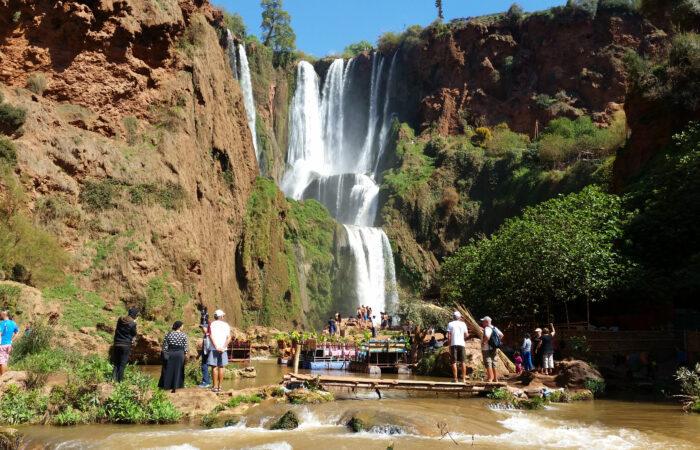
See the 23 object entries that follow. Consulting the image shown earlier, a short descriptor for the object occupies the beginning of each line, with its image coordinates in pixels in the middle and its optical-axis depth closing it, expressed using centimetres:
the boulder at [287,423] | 1016
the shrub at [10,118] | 2178
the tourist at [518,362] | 2011
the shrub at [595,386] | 1519
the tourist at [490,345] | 1394
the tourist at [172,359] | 1120
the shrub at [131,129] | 2742
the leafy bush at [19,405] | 974
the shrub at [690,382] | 1263
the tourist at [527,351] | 1920
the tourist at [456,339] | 1376
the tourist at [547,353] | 1742
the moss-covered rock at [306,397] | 1230
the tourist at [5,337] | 1150
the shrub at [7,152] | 2089
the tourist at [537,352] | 1875
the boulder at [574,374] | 1533
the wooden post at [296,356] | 1472
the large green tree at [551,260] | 2083
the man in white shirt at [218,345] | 1144
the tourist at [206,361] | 1253
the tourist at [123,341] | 1167
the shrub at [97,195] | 2383
